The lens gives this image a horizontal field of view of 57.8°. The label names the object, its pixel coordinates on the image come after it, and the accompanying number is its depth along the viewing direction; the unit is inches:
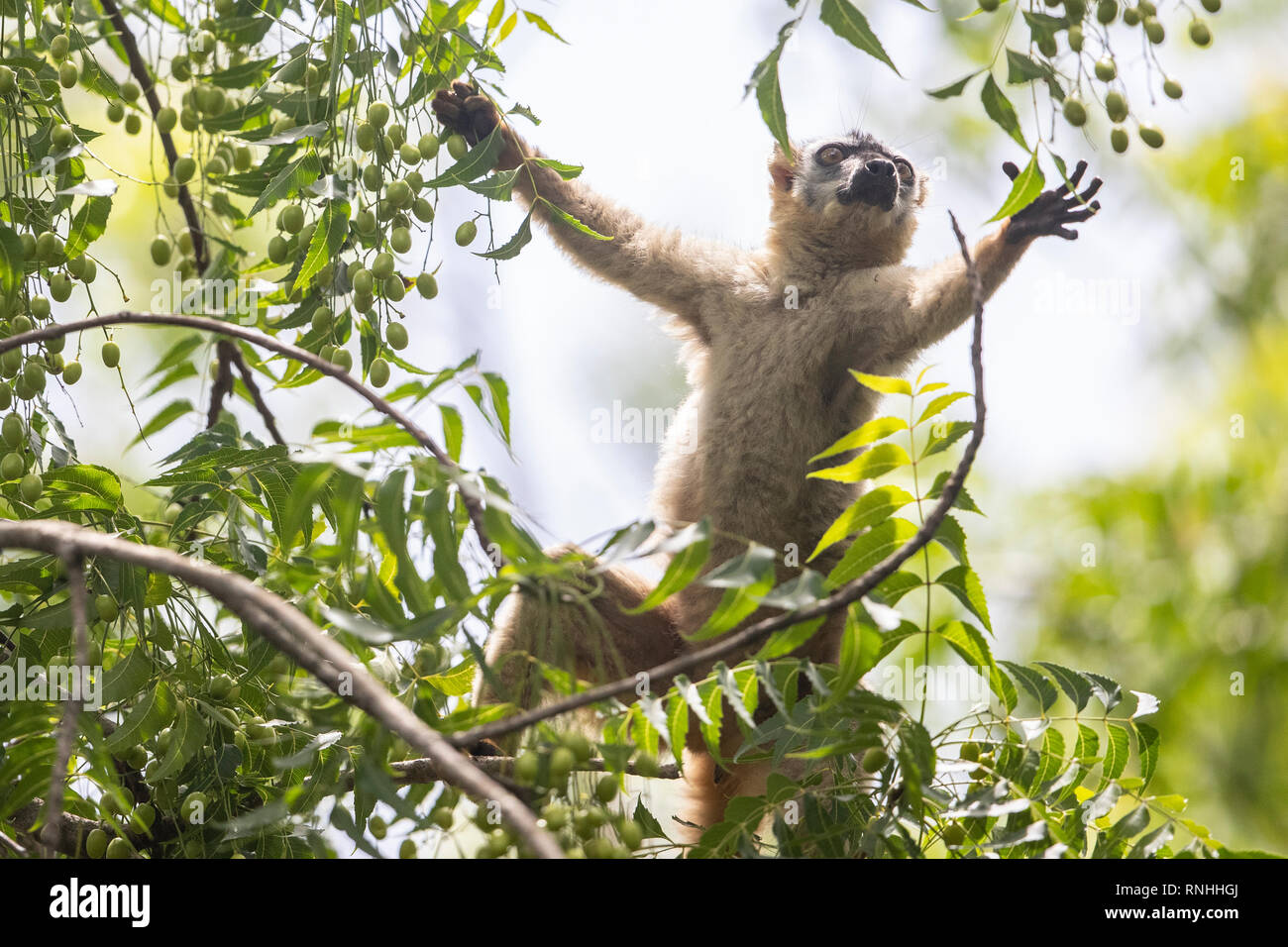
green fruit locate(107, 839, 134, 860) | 92.6
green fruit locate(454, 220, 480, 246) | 111.6
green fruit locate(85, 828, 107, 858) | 94.6
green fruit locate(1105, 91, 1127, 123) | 92.9
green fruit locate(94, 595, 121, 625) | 96.0
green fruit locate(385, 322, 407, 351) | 104.0
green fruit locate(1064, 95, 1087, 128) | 90.6
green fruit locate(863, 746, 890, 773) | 89.4
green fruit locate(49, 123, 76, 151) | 104.7
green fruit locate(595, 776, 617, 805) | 78.3
